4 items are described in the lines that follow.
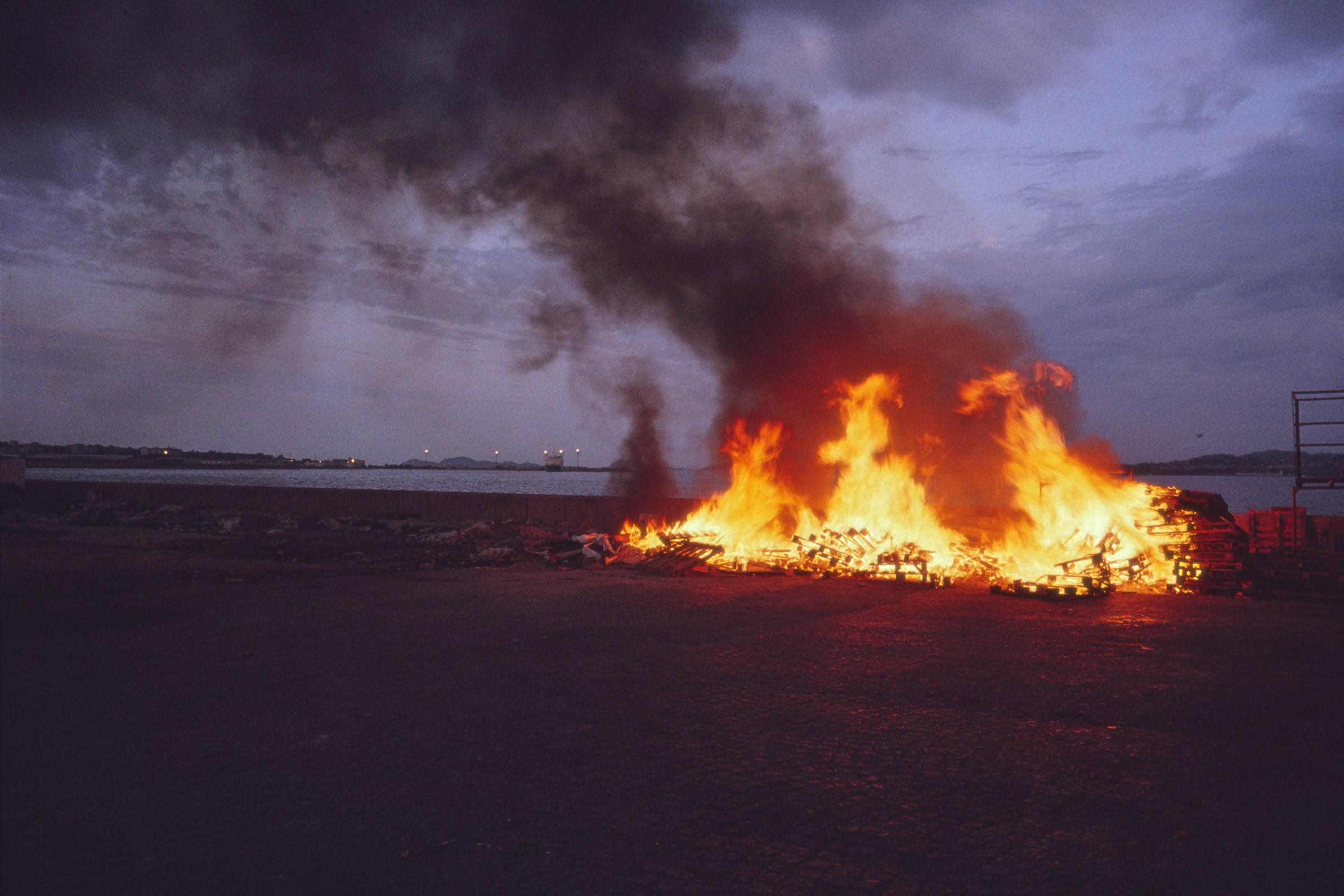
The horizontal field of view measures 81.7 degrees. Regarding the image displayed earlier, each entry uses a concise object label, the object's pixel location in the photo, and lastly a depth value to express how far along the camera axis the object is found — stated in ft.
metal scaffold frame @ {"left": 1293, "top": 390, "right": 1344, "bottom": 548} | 46.96
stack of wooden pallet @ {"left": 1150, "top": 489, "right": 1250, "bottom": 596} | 40.22
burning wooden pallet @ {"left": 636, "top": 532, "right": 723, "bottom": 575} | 47.14
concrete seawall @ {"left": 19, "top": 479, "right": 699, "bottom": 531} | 73.51
